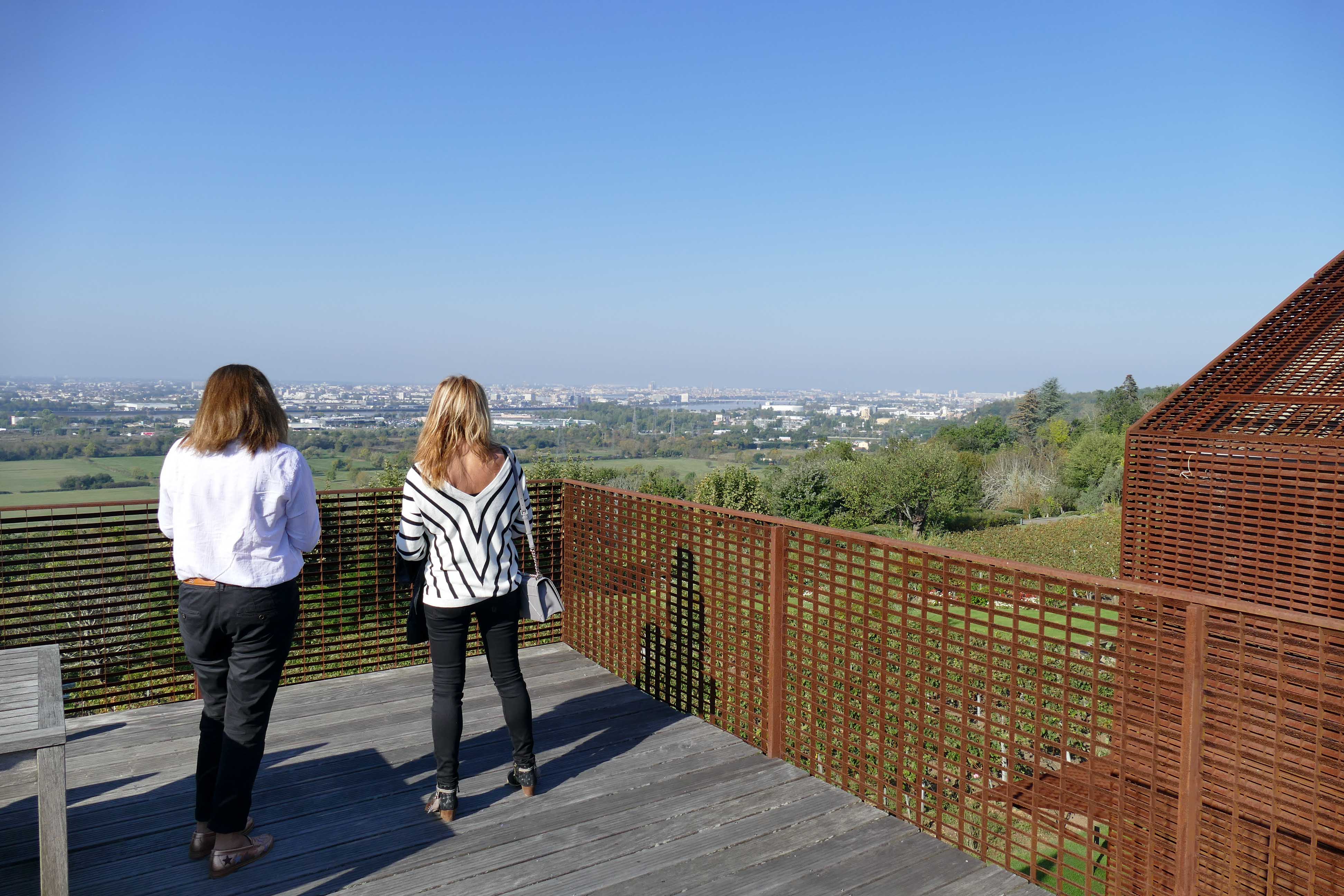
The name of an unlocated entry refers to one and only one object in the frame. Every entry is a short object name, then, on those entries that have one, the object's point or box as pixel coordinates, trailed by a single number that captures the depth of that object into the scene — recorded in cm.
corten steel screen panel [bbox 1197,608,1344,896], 193
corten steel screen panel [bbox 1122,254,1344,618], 723
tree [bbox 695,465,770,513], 4956
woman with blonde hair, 282
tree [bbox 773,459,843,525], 5491
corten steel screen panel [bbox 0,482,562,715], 395
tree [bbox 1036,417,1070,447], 7975
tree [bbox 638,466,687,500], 4259
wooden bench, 198
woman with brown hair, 239
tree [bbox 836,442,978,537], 5756
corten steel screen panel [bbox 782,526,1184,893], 227
